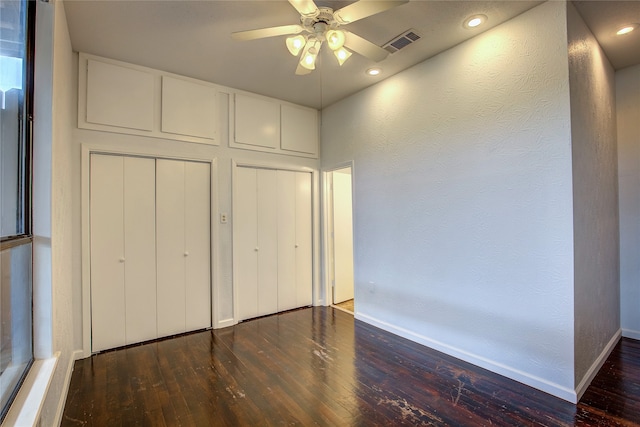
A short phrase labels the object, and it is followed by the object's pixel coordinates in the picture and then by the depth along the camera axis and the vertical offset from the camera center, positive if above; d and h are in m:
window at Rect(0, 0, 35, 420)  1.30 +0.13
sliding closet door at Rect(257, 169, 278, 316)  3.87 -0.30
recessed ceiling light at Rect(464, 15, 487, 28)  2.33 +1.53
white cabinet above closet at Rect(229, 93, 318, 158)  3.65 +1.20
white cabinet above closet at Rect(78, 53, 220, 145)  2.79 +1.19
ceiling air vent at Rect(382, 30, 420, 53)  2.54 +1.54
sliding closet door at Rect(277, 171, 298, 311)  4.04 -0.30
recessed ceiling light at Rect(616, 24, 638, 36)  2.37 +1.47
